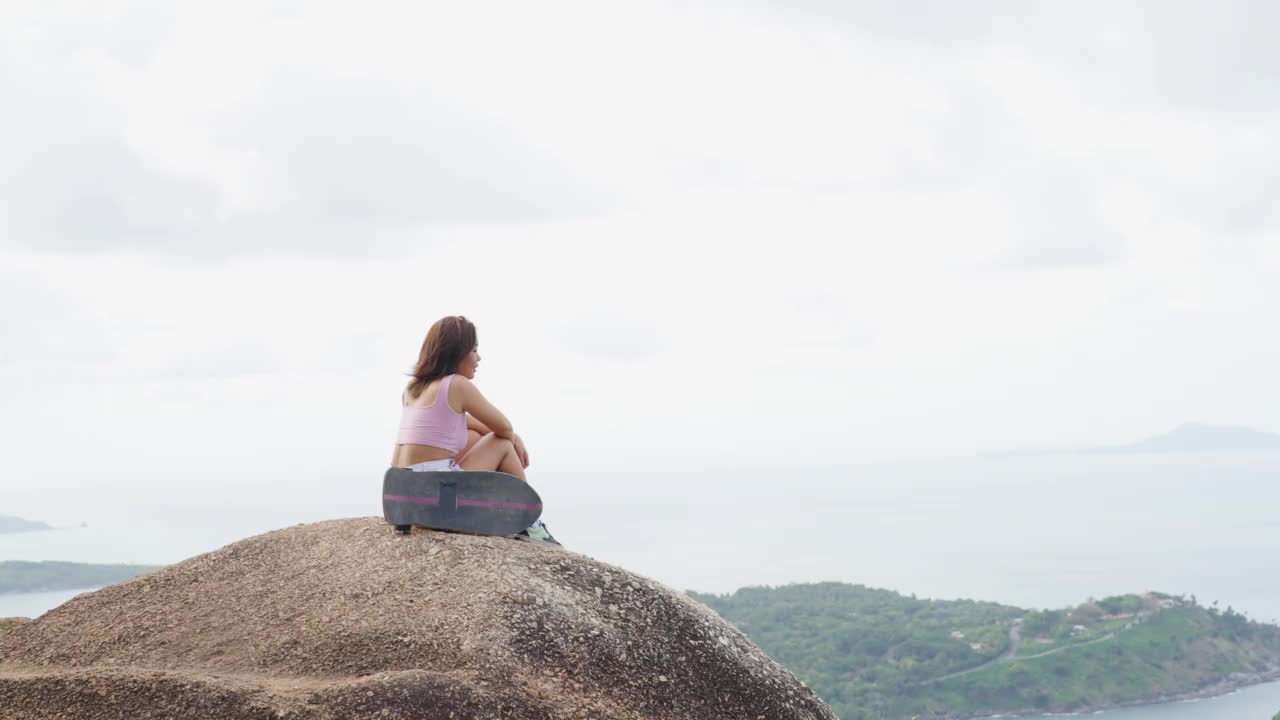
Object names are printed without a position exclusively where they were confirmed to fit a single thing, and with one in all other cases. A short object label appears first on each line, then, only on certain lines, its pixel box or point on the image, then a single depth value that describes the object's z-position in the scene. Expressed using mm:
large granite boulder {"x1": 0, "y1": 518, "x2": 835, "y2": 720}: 8039
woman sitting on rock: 9812
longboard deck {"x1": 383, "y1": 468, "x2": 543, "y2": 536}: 9953
